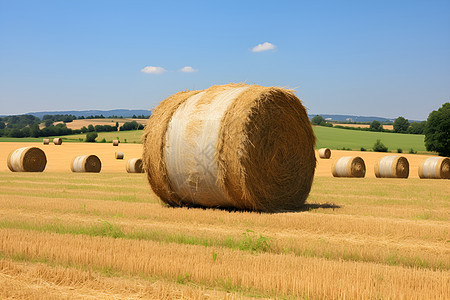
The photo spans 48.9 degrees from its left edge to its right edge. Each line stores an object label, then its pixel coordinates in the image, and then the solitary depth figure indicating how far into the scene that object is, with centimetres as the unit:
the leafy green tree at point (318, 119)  9328
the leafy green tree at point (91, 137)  6212
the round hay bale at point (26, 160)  2348
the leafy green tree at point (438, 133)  5094
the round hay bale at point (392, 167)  2253
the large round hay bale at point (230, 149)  952
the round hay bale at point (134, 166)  2494
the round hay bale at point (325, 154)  3869
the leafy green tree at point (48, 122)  8988
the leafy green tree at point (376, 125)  8306
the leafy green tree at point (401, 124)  8462
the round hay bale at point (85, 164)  2473
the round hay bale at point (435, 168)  2275
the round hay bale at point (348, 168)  2228
